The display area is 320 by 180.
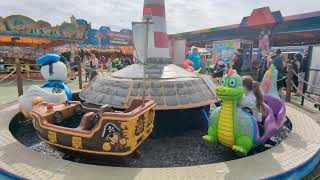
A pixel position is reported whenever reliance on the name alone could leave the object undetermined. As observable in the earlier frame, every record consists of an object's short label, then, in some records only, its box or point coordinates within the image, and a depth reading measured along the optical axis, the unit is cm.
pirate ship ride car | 288
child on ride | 365
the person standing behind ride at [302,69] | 938
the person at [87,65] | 1415
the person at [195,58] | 737
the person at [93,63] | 1354
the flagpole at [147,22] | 295
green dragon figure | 333
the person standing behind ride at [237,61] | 1071
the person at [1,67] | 1525
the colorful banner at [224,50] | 1823
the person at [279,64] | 874
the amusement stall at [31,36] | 1508
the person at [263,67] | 991
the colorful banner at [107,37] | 2946
